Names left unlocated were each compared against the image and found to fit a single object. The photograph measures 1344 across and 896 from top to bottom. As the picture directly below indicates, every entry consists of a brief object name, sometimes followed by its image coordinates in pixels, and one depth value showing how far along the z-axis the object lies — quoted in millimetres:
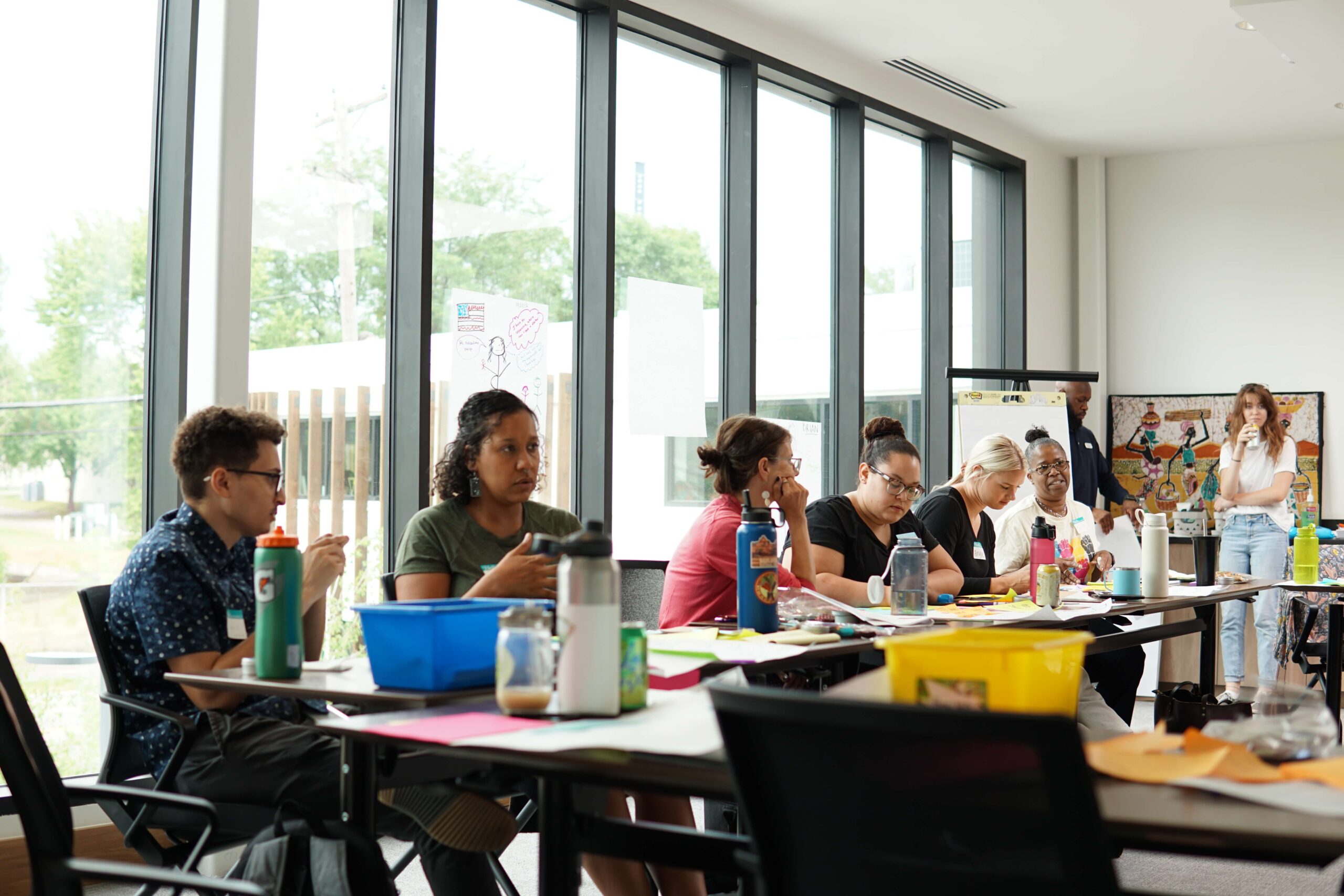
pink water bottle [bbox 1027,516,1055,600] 3574
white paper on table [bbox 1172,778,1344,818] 1046
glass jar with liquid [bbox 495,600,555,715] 1548
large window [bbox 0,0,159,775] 3316
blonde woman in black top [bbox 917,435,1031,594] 4086
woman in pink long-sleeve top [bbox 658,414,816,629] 2920
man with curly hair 1928
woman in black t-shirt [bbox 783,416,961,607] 3521
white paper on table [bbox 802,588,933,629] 2744
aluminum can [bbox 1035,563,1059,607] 3354
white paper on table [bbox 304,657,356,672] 1945
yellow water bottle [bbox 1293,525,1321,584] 4461
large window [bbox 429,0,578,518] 4363
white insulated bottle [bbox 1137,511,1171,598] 3783
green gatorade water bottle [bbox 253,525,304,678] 1833
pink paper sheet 1440
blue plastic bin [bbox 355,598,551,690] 1709
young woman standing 6316
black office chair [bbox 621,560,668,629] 3586
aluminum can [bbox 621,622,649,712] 1550
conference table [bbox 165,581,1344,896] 1002
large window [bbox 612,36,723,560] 5027
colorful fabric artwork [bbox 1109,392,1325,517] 7250
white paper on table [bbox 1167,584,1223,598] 3887
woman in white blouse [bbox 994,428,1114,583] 4516
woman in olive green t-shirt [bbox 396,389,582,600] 2705
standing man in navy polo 6699
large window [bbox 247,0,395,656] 3846
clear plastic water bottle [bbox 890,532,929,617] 2961
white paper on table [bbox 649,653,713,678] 1889
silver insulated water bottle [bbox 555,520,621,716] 1506
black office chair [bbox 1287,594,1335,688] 4562
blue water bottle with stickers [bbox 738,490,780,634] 2488
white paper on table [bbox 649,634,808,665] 2125
